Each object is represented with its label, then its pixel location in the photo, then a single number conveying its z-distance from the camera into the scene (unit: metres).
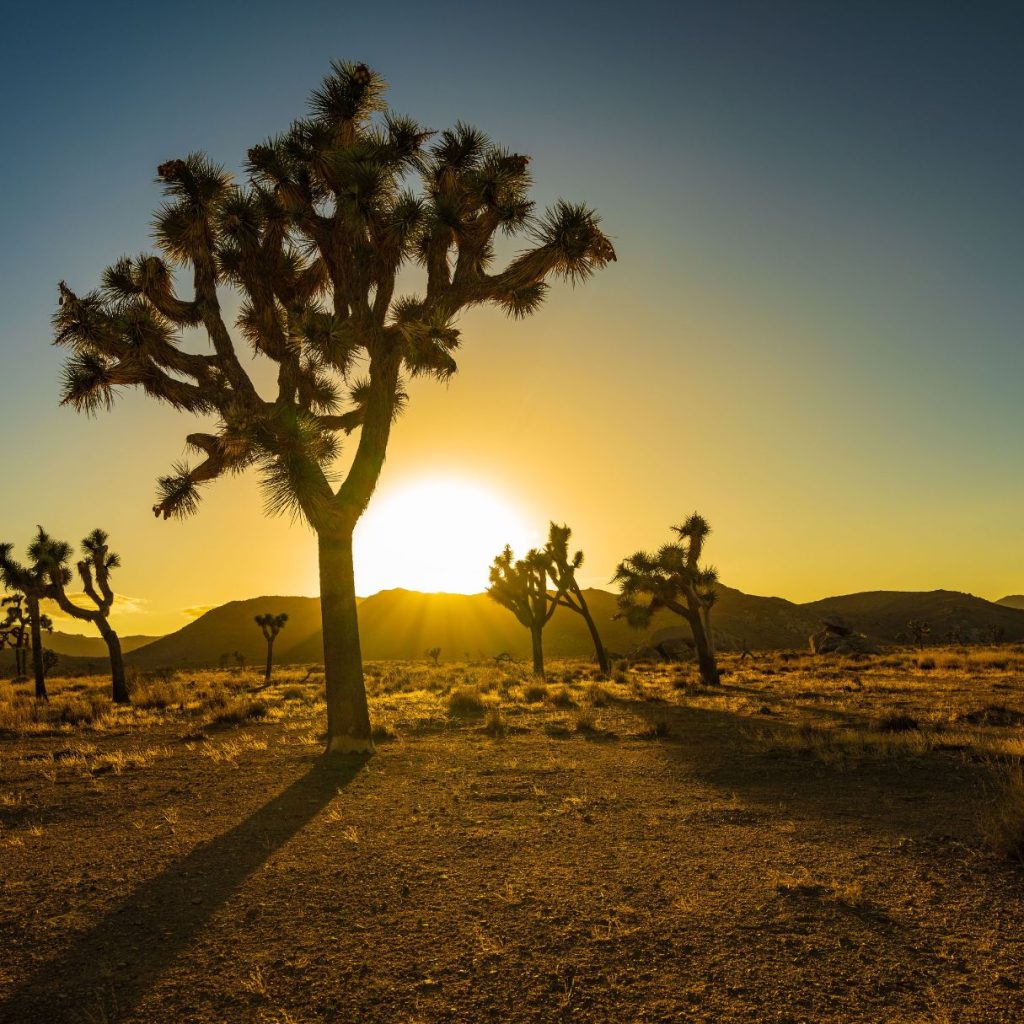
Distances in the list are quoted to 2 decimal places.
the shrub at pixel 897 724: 11.04
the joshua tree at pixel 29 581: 23.40
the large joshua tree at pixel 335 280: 10.37
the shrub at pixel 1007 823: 4.81
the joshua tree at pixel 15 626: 42.31
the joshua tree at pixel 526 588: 30.16
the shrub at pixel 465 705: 15.67
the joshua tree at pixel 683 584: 23.45
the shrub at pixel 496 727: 12.09
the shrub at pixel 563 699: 16.83
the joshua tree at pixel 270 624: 39.10
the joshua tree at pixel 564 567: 29.52
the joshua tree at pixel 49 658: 46.06
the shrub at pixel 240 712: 15.18
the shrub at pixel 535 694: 18.19
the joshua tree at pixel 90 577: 22.53
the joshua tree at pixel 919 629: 44.94
